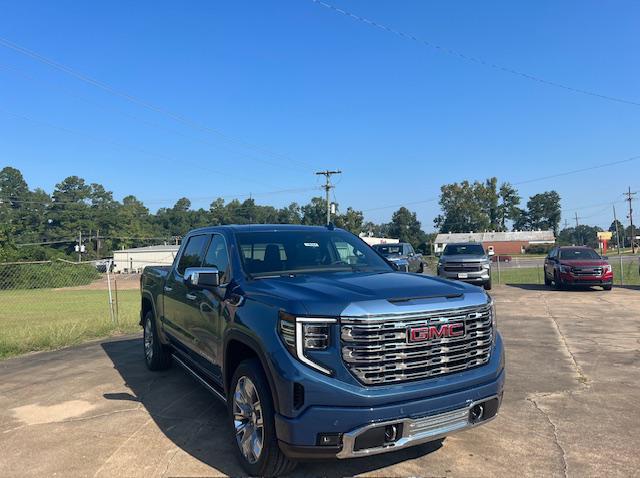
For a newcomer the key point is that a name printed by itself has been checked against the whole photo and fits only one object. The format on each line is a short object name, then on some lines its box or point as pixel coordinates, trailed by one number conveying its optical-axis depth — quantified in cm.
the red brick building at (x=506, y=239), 10938
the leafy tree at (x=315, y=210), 10122
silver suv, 1771
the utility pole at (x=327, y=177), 4925
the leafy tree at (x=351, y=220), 8381
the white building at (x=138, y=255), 8481
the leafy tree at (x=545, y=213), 14650
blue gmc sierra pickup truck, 319
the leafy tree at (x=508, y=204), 12638
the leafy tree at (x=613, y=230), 13389
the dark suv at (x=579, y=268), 1716
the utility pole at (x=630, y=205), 8781
